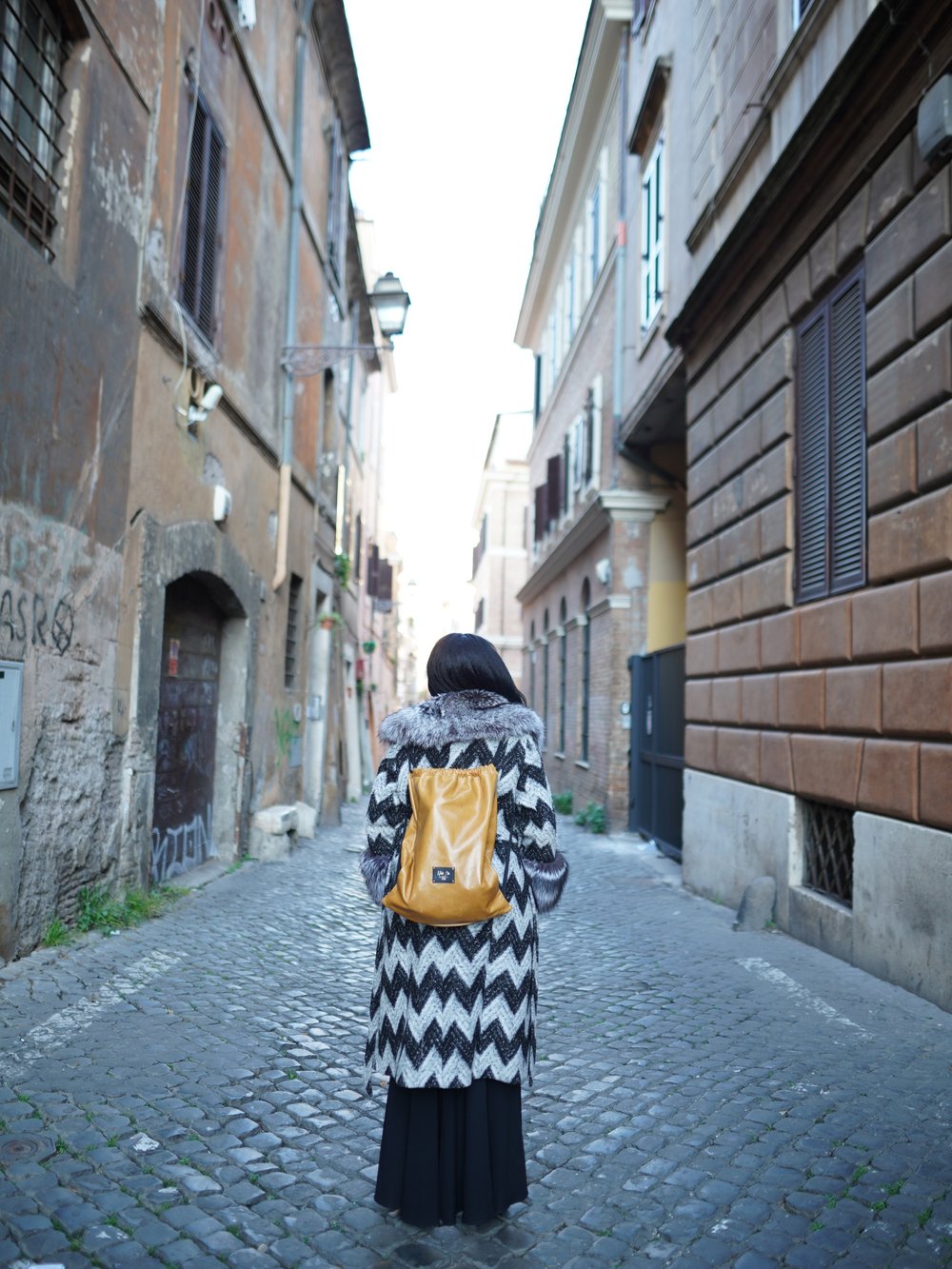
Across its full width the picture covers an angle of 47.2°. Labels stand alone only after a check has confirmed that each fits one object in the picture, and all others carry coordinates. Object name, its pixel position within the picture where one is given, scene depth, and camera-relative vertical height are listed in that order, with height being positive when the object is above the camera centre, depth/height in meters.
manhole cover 3.22 -1.33
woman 2.93 -0.74
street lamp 11.94 +4.43
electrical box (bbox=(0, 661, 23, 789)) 5.32 -0.08
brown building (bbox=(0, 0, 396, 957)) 5.65 +1.90
